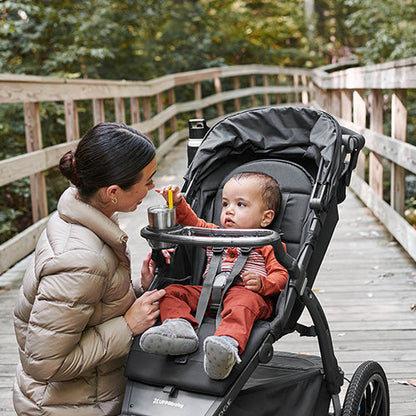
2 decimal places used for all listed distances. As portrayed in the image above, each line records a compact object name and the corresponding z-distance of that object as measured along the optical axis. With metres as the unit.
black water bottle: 3.00
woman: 1.80
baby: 1.87
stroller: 1.90
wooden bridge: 3.27
